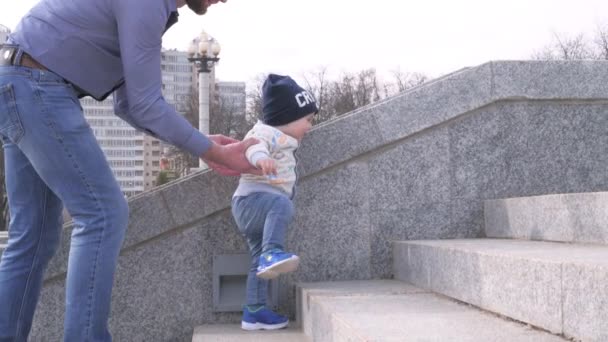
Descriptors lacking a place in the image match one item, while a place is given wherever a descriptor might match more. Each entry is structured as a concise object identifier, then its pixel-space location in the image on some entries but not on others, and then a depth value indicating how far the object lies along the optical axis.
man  2.62
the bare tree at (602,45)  40.05
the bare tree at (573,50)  41.09
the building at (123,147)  93.81
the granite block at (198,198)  4.43
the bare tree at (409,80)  49.88
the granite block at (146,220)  4.41
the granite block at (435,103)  4.55
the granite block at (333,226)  4.46
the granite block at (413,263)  3.67
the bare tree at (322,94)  43.88
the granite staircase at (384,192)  4.41
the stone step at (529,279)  2.07
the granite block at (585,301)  1.99
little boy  3.93
